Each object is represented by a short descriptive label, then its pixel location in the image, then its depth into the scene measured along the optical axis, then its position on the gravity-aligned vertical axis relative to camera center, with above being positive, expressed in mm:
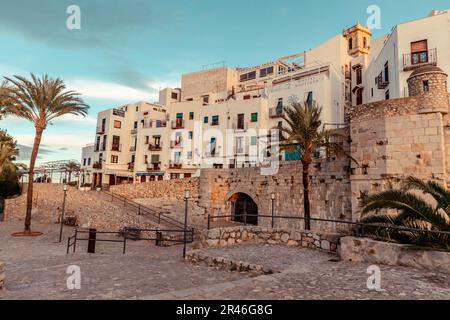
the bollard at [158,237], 16673 -2925
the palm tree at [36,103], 20500 +6006
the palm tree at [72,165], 39031 +2875
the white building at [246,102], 21875 +10277
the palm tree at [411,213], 7281 -507
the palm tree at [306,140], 16094 +2923
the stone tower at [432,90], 13594 +5045
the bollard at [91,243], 13758 -2746
